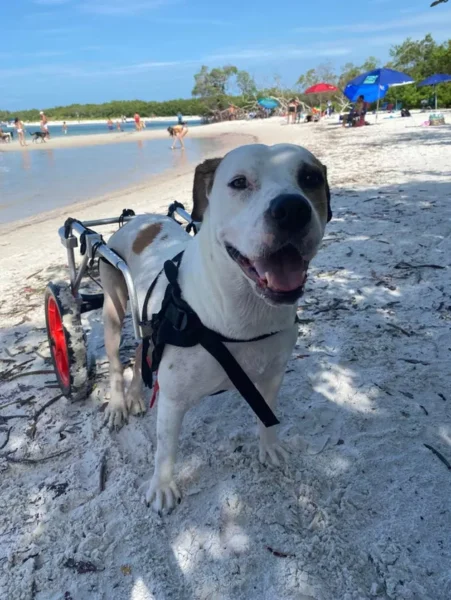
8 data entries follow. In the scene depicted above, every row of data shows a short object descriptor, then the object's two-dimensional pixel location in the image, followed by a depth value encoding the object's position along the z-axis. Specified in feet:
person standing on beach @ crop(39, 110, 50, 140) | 145.05
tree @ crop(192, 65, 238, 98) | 289.53
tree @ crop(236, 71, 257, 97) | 280.51
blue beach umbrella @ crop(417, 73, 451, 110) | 112.88
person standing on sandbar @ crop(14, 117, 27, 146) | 130.94
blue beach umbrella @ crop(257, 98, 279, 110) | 182.50
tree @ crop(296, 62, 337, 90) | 247.29
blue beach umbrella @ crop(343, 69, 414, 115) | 91.71
